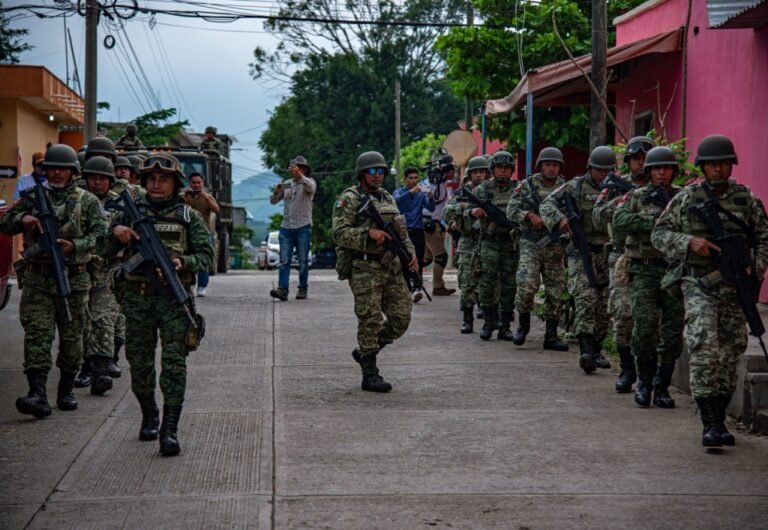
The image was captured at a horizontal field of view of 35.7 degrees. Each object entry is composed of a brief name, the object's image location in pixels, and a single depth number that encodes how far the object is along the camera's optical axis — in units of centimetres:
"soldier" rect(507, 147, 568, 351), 1109
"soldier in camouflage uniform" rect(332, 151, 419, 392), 910
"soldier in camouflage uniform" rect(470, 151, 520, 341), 1199
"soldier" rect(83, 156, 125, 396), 896
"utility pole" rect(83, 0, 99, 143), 2225
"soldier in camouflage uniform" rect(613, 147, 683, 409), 838
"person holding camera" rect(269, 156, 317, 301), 1580
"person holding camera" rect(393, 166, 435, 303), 1557
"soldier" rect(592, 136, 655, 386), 891
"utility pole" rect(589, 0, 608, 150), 1333
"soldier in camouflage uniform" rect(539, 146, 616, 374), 989
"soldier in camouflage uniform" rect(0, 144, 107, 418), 812
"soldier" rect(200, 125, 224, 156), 2350
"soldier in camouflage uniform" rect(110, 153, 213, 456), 707
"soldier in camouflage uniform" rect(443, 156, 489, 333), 1236
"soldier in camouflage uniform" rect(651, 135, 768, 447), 721
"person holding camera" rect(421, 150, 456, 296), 1641
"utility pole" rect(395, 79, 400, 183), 4766
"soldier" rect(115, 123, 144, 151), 1983
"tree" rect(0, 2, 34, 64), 3381
